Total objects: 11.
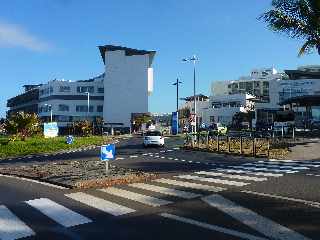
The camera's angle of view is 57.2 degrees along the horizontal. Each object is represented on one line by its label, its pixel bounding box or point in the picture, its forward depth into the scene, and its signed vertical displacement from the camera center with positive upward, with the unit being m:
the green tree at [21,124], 31.29 +0.29
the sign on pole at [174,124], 41.09 +0.29
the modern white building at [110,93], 65.13 +7.78
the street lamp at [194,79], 31.67 +5.11
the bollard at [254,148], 18.11 -1.46
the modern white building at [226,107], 65.98 +4.18
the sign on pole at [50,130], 35.60 -0.43
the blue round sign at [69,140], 28.39 -1.32
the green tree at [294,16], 16.58 +6.17
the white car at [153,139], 25.40 -1.13
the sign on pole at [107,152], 11.38 -1.00
